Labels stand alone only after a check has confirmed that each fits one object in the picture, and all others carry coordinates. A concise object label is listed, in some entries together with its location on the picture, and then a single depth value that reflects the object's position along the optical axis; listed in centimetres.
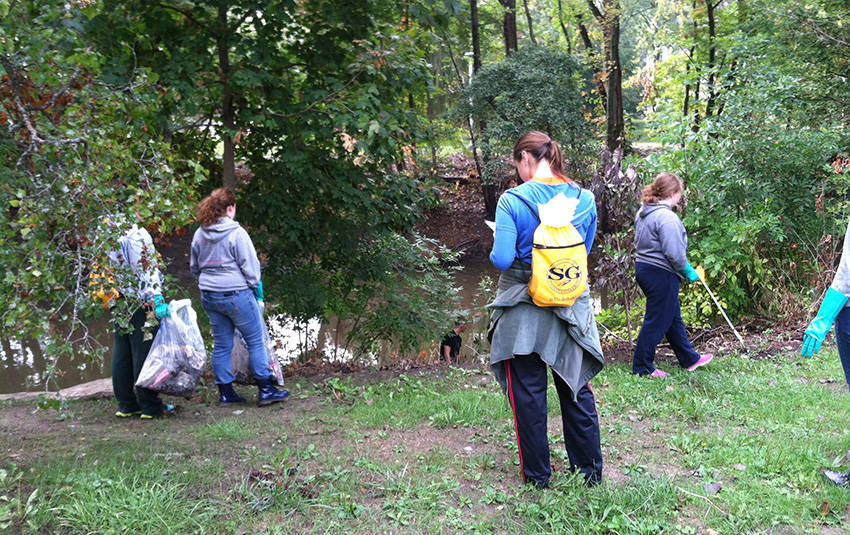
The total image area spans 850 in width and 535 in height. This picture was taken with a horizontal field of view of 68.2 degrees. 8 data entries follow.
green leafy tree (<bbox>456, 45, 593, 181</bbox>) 1445
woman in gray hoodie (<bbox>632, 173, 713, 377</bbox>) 535
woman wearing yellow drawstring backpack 315
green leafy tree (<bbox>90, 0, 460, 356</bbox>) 585
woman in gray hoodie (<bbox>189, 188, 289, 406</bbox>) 492
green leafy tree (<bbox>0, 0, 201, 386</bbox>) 286
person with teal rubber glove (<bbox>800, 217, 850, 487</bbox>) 325
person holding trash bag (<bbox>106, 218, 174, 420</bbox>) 431
